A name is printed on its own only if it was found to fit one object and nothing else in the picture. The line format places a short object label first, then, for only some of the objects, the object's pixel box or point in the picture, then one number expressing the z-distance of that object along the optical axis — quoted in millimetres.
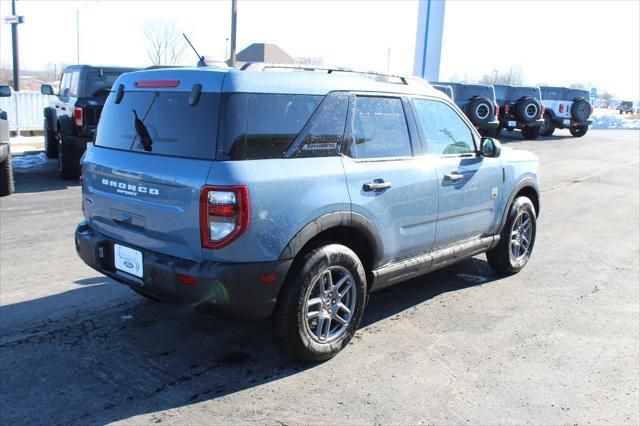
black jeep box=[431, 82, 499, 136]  19312
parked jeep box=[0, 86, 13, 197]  8727
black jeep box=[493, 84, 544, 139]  22750
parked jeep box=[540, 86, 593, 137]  25234
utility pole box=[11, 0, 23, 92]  19641
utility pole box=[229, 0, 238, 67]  17812
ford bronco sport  3379
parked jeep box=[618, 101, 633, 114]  67438
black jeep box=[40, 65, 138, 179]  10109
